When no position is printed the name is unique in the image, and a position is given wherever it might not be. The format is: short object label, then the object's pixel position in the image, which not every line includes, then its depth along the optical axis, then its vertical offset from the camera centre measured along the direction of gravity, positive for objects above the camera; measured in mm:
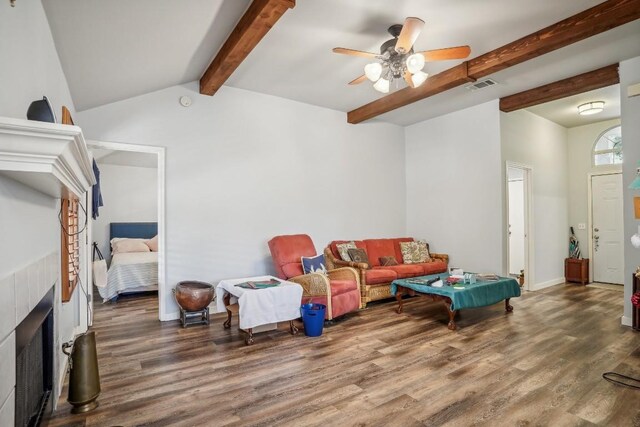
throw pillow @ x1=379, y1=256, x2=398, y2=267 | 5359 -727
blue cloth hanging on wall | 4051 +267
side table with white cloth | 3293 -877
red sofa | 4648 -785
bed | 5184 -881
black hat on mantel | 1476 +476
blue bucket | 3535 -1092
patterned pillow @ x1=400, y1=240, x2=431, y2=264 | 5613 -626
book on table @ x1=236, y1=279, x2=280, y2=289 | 3518 -721
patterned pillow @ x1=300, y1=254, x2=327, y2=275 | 4270 -619
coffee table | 3717 -916
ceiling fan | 2816 +1398
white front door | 6023 -292
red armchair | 3816 -752
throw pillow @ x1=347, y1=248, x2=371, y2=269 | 5002 -590
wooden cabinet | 6129 -1054
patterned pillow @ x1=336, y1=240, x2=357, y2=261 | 5039 -503
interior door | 6461 -270
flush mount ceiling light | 5293 +1644
